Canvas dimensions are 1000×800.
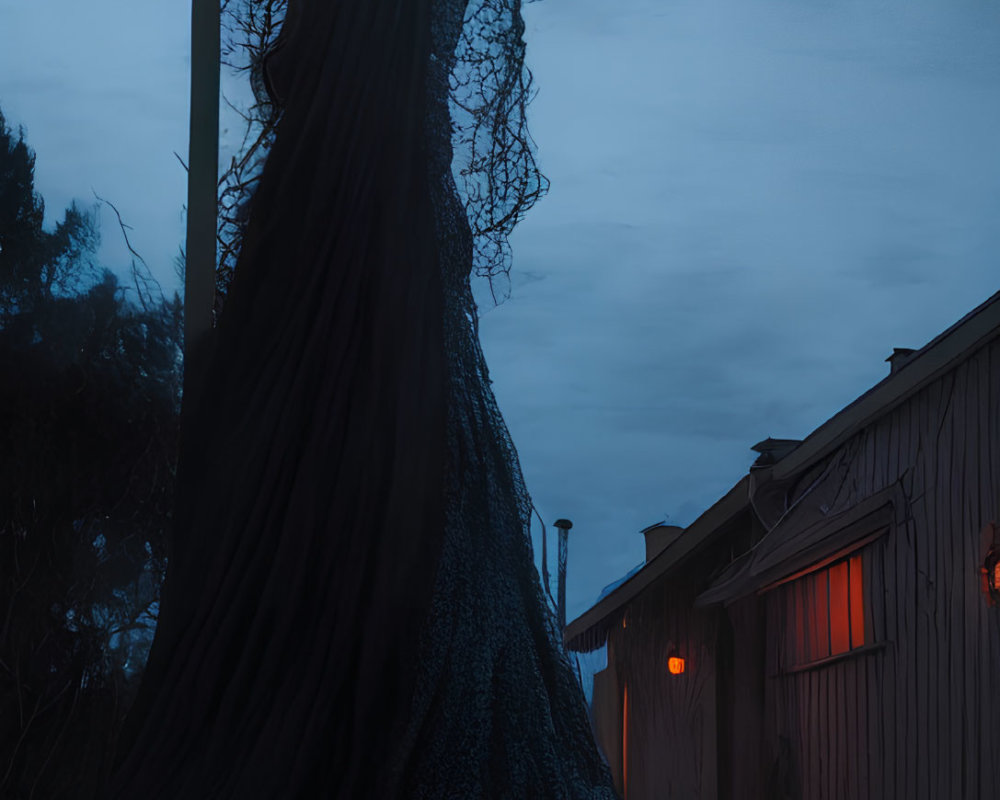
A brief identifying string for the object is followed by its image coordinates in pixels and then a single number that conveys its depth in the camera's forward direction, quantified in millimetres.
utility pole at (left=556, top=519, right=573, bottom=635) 15164
